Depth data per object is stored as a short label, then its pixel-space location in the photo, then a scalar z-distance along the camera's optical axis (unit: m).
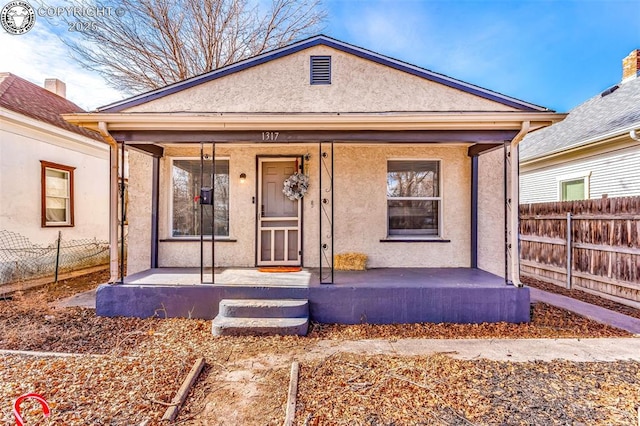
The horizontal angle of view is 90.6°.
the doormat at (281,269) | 5.86
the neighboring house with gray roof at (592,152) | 7.42
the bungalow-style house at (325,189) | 4.70
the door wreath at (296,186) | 6.20
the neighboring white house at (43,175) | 6.91
